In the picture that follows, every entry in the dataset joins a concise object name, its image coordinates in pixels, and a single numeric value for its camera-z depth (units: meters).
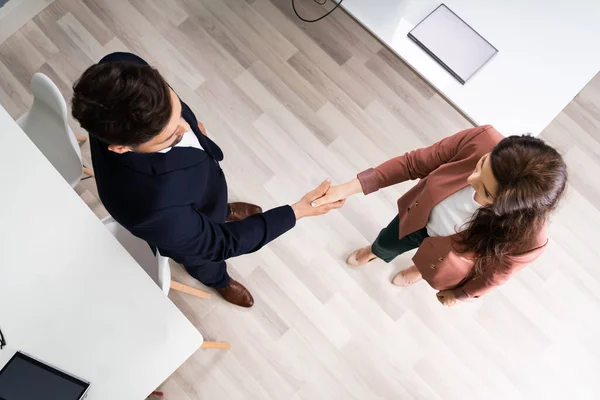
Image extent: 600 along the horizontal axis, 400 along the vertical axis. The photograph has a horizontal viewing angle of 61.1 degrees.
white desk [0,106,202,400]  1.58
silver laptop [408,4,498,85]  2.48
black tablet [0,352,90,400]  1.53
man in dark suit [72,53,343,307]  1.16
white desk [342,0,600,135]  2.45
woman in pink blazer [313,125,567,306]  1.28
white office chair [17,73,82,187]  1.95
